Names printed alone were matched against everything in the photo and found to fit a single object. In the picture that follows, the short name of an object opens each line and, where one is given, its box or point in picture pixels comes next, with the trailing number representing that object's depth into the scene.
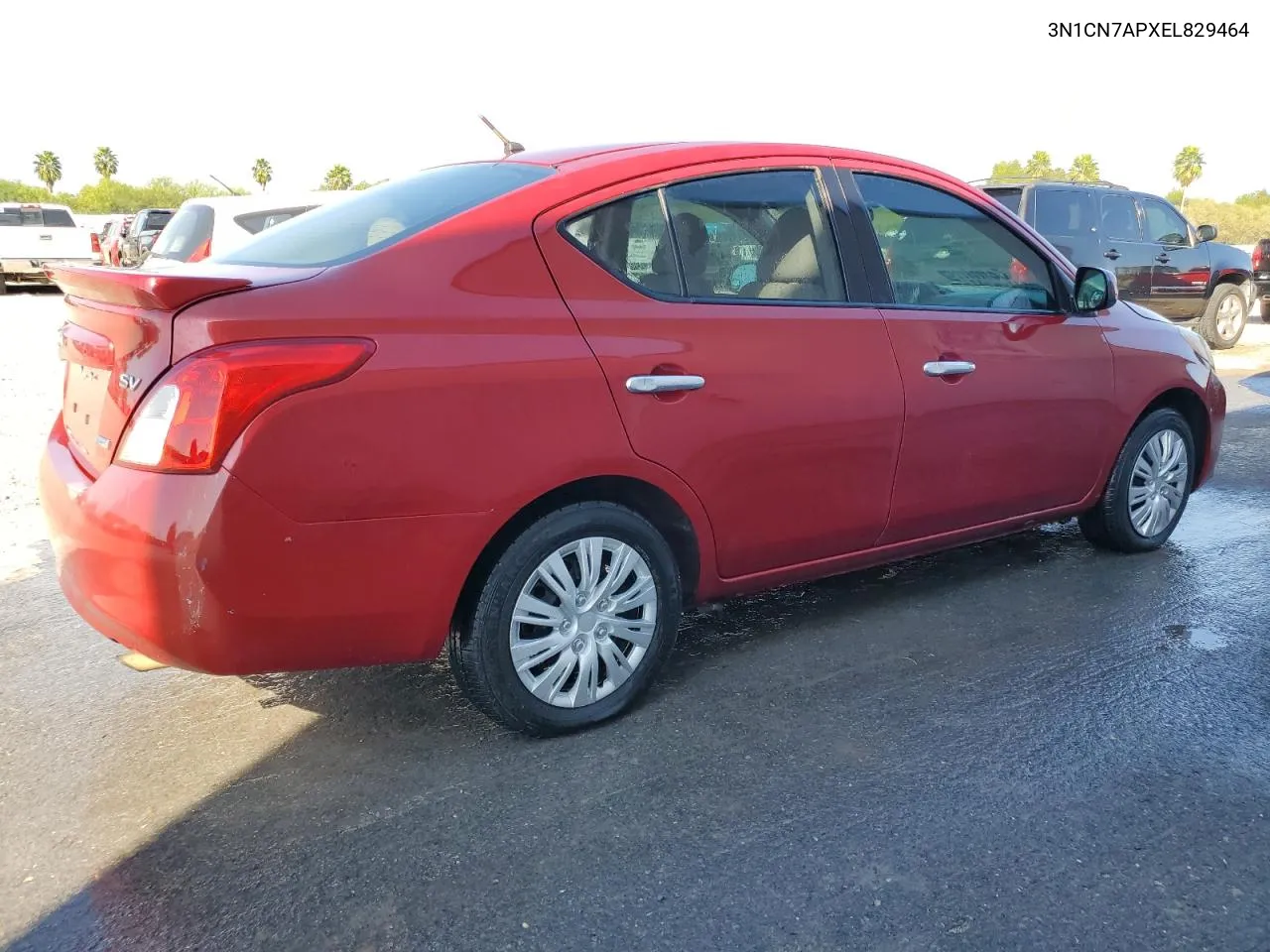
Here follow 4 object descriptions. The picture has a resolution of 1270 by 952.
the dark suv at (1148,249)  10.64
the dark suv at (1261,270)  14.26
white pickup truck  20.16
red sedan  2.49
